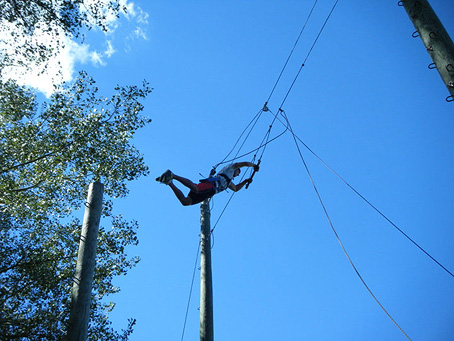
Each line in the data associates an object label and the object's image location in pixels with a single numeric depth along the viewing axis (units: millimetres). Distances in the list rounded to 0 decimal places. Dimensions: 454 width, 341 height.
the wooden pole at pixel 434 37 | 3408
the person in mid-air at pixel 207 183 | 5383
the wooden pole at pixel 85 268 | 3984
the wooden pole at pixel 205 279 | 5398
